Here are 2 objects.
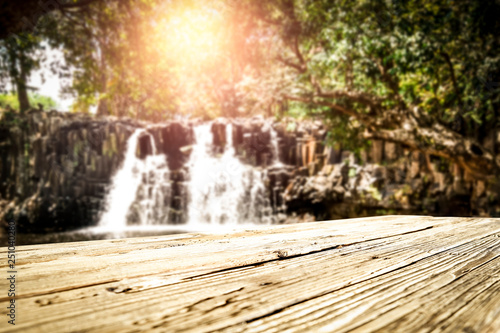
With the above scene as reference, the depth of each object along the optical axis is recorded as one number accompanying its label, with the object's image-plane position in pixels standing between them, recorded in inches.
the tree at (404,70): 230.7
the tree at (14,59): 387.9
